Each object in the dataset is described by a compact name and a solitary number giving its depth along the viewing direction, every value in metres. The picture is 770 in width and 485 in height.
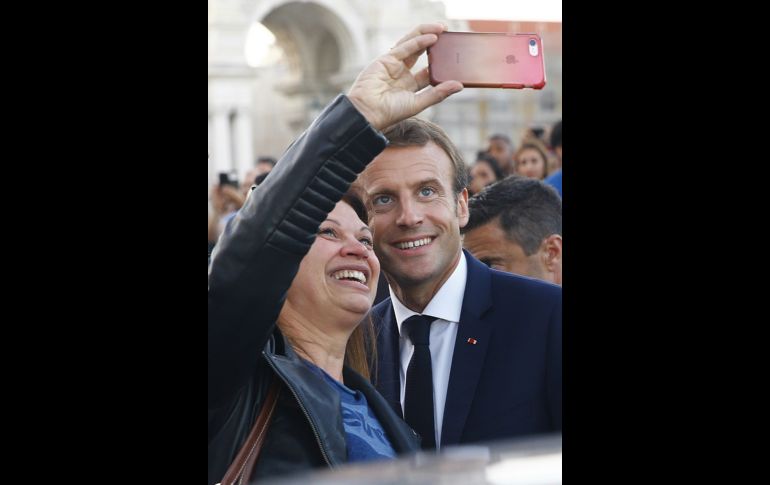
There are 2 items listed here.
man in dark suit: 3.12
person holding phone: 2.96
